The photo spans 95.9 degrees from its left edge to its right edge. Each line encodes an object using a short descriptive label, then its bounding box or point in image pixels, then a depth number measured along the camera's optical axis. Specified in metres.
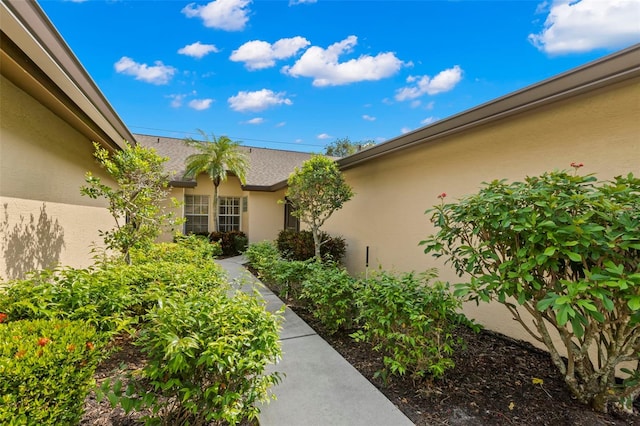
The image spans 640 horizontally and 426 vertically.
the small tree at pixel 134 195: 4.85
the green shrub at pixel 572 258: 2.07
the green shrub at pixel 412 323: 2.84
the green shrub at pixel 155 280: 3.18
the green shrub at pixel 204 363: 1.84
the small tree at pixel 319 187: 7.48
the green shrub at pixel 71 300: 2.41
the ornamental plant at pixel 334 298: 4.09
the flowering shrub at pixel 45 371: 1.56
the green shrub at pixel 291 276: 5.50
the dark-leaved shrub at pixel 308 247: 8.45
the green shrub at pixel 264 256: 6.83
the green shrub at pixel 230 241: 12.84
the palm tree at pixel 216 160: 12.49
